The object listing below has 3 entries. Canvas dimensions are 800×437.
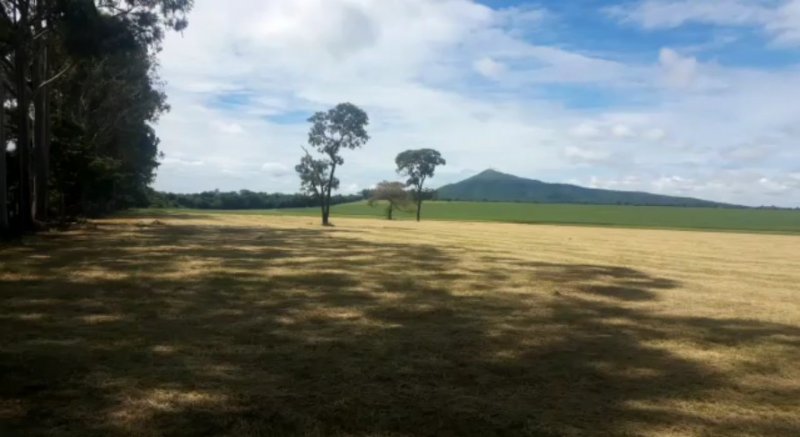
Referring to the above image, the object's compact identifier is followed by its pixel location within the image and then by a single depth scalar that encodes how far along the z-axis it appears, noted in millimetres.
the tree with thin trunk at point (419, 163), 86812
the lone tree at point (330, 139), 49094
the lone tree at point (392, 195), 85250
